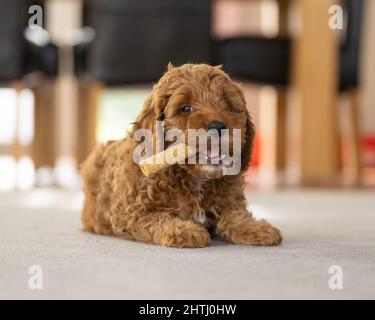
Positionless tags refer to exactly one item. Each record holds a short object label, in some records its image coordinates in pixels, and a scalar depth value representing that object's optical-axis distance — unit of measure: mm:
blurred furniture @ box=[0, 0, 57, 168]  4238
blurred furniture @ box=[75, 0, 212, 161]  4055
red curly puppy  1857
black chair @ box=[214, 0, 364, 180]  4215
